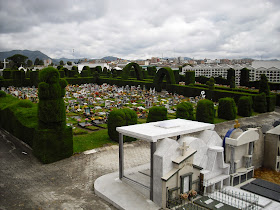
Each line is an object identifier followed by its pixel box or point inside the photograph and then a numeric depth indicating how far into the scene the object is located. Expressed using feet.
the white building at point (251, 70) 160.15
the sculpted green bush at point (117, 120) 51.16
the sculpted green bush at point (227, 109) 73.97
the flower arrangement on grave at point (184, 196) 28.38
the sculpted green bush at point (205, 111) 65.16
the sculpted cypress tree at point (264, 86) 89.45
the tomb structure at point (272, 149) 39.32
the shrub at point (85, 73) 175.78
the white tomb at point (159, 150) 28.02
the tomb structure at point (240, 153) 33.86
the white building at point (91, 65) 288.10
